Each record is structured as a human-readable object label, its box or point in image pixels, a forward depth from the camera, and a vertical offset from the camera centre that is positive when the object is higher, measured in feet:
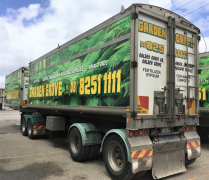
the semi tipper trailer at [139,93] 13.92 +0.73
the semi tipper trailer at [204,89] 24.80 +1.78
